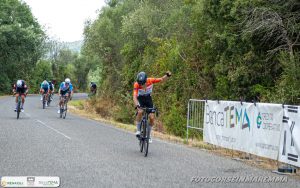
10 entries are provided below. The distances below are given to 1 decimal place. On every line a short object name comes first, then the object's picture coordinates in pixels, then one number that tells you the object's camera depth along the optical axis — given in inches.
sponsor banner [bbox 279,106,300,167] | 401.1
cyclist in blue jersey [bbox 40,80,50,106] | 1354.6
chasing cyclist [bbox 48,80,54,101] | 1434.8
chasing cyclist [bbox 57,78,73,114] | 1005.2
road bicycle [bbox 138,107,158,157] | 486.3
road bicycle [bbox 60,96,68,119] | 1006.4
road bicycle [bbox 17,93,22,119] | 926.4
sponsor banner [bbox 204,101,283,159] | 439.8
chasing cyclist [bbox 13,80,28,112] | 936.3
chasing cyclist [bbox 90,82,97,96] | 1882.4
